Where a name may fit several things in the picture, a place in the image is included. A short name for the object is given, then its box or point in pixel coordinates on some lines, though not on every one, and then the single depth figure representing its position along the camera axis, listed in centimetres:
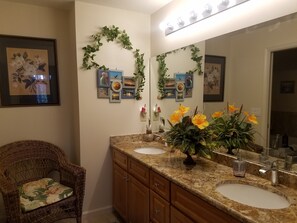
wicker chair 178
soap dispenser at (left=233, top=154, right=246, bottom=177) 150
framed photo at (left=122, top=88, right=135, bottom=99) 262
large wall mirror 143
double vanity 112
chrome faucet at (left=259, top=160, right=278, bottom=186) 135
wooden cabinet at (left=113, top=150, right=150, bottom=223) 190
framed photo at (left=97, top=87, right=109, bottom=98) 248
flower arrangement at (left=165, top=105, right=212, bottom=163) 170
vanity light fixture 173
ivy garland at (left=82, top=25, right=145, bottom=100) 239
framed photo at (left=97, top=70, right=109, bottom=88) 246
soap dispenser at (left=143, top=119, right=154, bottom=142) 265
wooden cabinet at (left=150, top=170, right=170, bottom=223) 159
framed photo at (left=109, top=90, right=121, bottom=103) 255
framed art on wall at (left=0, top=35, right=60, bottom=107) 239
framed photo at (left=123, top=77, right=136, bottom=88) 261
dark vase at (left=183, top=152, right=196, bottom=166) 178
